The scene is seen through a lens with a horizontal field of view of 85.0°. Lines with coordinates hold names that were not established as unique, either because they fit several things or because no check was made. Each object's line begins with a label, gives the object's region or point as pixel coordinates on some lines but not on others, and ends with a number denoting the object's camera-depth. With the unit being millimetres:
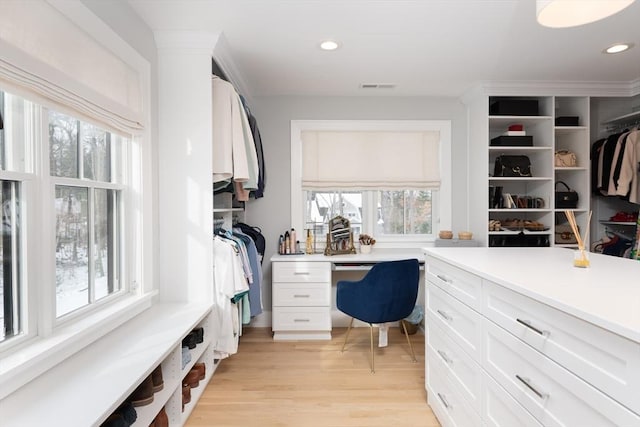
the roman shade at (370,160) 3738
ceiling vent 3355
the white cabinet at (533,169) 3402
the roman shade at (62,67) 1220
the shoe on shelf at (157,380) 1716
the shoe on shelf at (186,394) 2037
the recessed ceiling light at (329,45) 2496
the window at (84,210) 1592
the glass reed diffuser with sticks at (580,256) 1446
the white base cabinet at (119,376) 1148
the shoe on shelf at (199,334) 2240
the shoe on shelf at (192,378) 2152
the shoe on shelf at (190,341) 2158
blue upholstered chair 2645
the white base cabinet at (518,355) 835
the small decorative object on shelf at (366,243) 3613
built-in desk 3238
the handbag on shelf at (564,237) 3518
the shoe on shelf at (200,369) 2234
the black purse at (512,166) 3436
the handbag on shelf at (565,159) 3439
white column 2359
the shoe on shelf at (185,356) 2028
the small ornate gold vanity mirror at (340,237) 3525
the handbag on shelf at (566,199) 3447
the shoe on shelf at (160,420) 1725
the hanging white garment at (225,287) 2381
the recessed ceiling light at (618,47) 2561
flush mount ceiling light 1210
